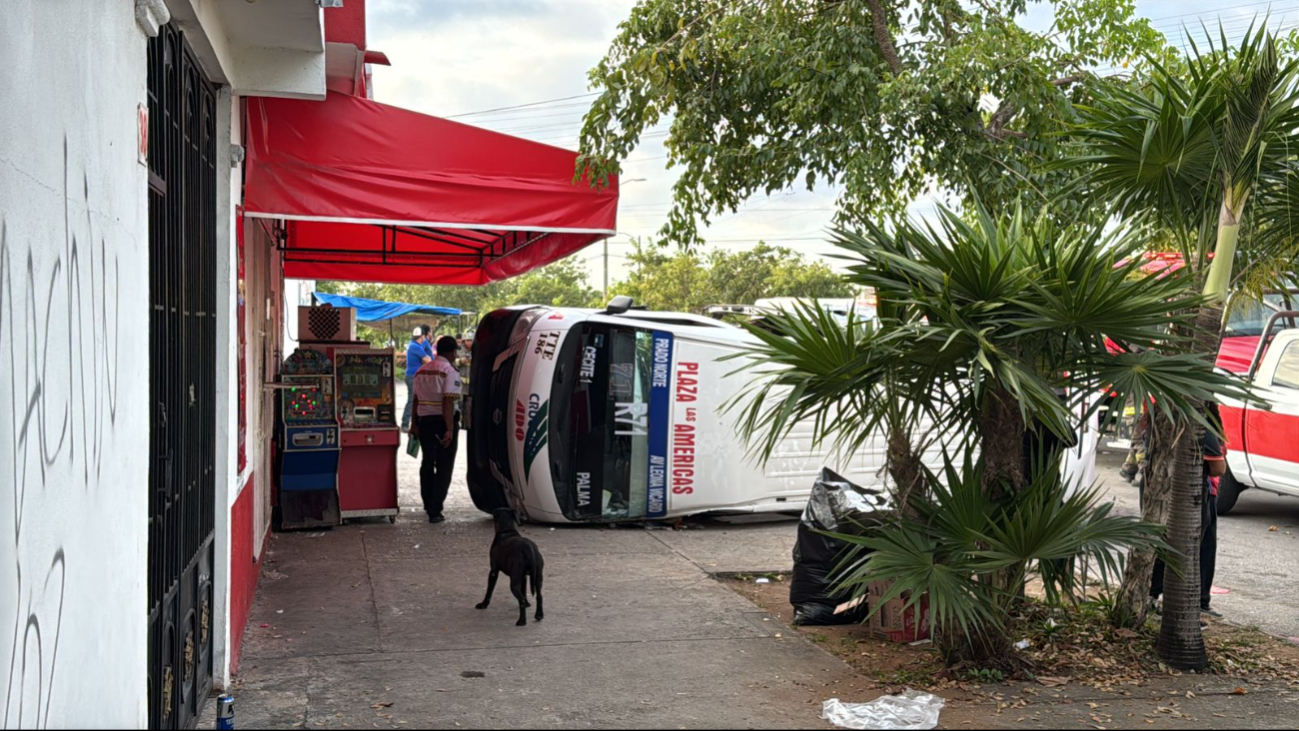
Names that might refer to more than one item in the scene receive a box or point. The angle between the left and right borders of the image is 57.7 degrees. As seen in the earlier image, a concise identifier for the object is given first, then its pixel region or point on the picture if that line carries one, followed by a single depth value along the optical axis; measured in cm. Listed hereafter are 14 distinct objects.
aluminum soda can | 500
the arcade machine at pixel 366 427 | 1086
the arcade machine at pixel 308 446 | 1036
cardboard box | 699
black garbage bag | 738
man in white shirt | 1130
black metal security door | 418
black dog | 727
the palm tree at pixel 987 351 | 564
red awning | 660
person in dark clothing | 800
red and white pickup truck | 1195
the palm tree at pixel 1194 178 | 617
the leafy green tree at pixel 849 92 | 932
